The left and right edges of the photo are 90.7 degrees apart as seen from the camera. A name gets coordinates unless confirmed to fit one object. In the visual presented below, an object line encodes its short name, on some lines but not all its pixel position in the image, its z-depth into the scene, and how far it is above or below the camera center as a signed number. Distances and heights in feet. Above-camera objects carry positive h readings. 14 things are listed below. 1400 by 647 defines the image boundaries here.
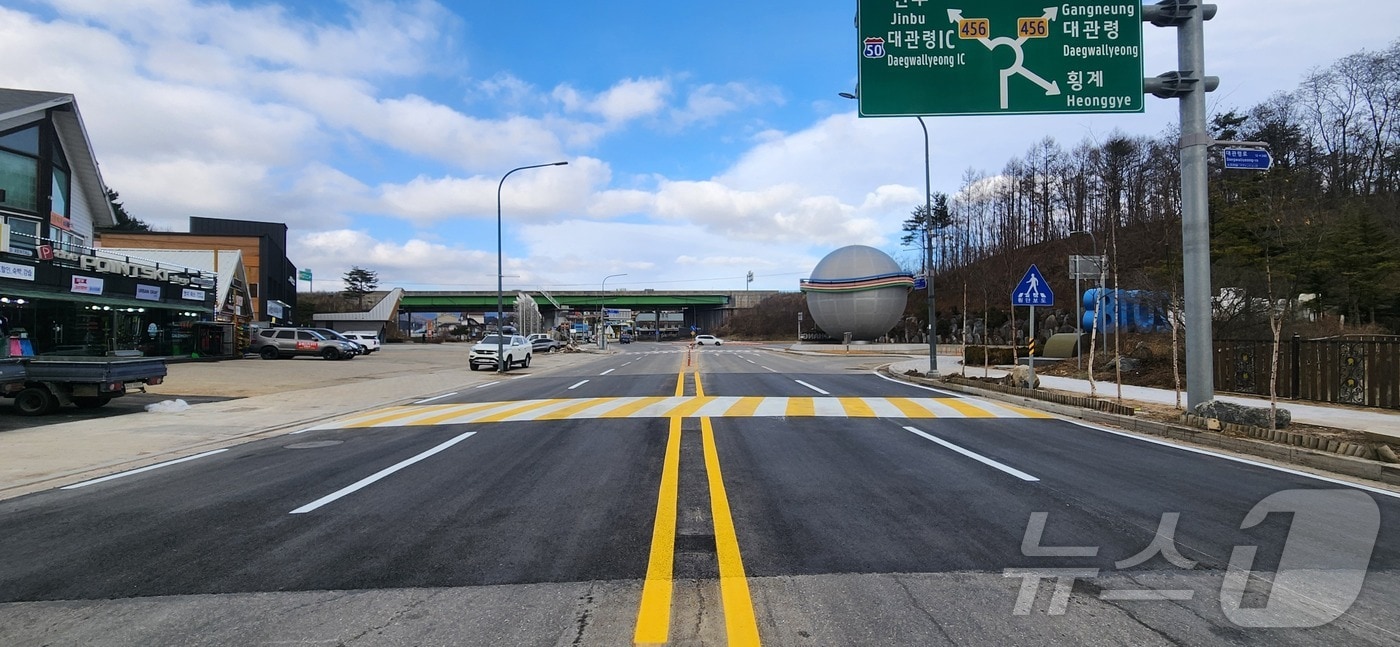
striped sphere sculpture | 211.00 +9.62
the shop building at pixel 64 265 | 67.51 +7.55
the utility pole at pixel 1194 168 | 35.81 +7.89
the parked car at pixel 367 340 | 169.07 -2.68
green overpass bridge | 343.46 +13.09
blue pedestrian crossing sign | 54.95 +2.39
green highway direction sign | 35.91 +13.90
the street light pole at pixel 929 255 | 81.58 +8.30
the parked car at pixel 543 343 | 194.55 -4.65
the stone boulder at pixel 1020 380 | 53.48 -4.98
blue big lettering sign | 72.89 +0.94
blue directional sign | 34.07 +7.91
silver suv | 127.75 -2.72
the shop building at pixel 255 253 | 169.68 +20.30
